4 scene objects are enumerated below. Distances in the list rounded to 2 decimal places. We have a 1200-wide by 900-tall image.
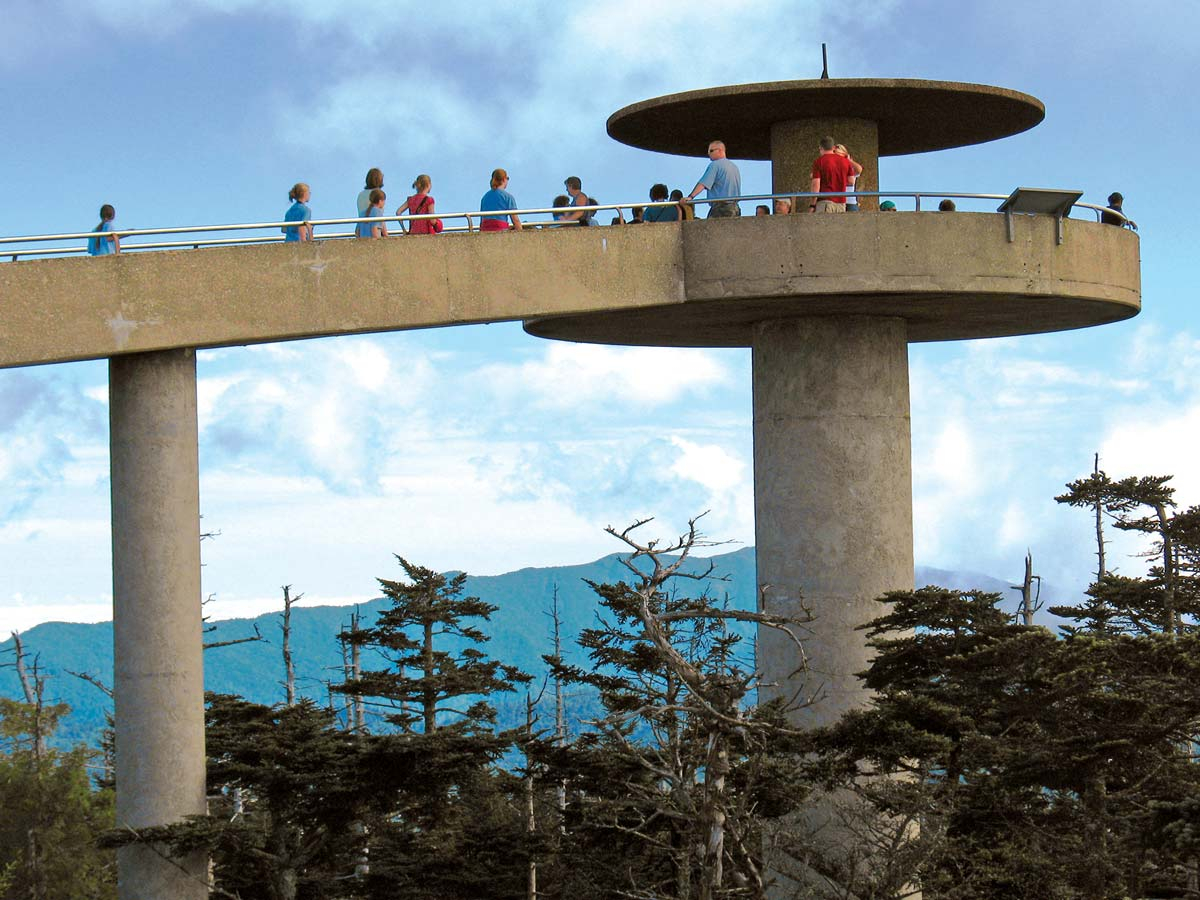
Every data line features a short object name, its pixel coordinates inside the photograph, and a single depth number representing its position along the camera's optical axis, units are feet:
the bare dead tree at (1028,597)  133.18
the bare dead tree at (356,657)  122.31
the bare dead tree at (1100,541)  156.04
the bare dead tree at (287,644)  156.25
